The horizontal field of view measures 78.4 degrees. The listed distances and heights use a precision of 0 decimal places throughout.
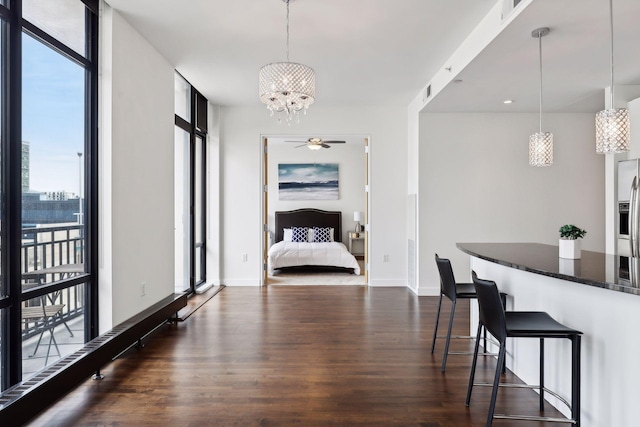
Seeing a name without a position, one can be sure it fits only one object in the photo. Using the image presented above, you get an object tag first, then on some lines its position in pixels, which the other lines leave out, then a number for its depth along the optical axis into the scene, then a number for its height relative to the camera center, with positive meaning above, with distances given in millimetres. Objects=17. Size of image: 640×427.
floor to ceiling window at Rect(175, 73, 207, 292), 5062 +394
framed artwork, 9578 +766
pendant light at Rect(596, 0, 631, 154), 2375 +493
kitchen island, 1771 -602
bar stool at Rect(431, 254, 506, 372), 2916 -609
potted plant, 2441 -192
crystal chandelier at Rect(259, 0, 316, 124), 3088 +1019
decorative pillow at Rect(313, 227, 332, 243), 9102 -530
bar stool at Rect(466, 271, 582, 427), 1937 -599
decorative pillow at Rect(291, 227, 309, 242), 9039 -523
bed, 7266 -654
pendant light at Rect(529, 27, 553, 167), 3262 +527
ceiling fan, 7316 +1324
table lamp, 9258 -139
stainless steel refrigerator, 3805 +30
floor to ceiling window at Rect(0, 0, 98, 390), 2307 +210
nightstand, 9430 -796
